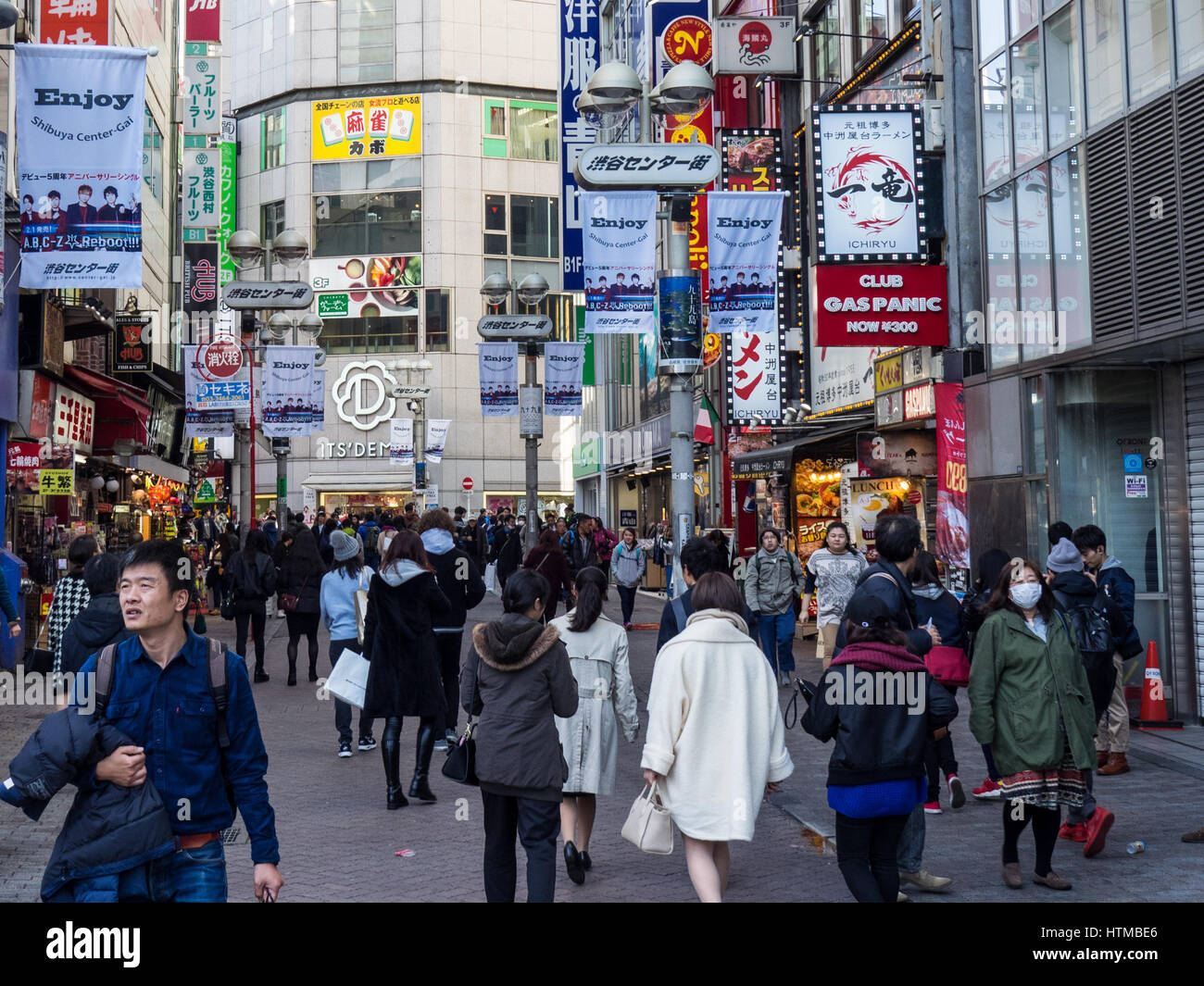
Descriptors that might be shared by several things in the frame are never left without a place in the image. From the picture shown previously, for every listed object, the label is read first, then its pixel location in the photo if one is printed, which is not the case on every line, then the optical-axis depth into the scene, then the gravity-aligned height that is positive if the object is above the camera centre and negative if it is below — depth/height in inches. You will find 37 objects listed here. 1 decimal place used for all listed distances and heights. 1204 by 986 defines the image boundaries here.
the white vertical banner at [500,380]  1123.9 +133.0
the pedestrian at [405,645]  385.1 -30.2
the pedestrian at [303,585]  618.8 -19.6
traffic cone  486.3 -65.1
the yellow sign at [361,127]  2375.7 +733.0
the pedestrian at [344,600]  494.9 -21.5
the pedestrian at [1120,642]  396.5 -31.9
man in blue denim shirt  166.9 -23.7
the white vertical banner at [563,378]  1085.8 +130.6
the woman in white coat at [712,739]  237.1 -35.9
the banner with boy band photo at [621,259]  616.4 +128.8
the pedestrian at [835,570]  554.6 -15.2
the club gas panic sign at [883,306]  631.8 +108.0
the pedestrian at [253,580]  645.3 -18.0
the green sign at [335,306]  2349.0 +411.0
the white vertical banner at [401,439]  2004.2 +151.4
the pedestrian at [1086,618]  362.6 -24.2
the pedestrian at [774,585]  578.9 -21.7
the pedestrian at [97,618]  325.4 -17.6
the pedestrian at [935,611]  334.3 -19.8
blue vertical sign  1030.4 +384.9
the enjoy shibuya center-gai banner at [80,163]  528.7 +152.6
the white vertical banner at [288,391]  1111.0 +125.5
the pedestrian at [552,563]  642.8 -11.8
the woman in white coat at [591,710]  295.1 -38.0
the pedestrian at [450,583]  438.9 -14.2
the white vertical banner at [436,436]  1973.4 +152.5
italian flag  1181.1 +97.5
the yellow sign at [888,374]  737.6 +88.8
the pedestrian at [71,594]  398.3 -14.3
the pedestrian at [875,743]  232.2 -36.3
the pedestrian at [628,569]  890.7 -21.4
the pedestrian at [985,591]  332.5 -15.6
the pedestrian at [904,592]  276.7 -12.2
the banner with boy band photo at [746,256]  559.8 +116.1
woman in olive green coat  278.1 -39.0
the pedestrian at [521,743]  247.8 -37.9
